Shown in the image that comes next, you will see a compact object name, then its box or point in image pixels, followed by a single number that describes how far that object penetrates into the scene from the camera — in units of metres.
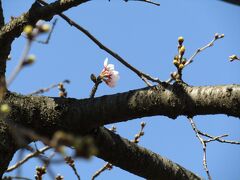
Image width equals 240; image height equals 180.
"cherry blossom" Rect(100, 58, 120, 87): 5.52
